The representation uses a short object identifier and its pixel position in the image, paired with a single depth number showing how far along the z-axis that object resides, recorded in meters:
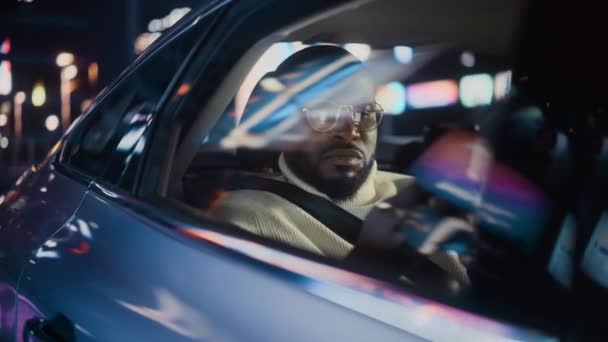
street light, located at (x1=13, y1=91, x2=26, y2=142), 20.99
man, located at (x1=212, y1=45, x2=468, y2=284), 2.16
